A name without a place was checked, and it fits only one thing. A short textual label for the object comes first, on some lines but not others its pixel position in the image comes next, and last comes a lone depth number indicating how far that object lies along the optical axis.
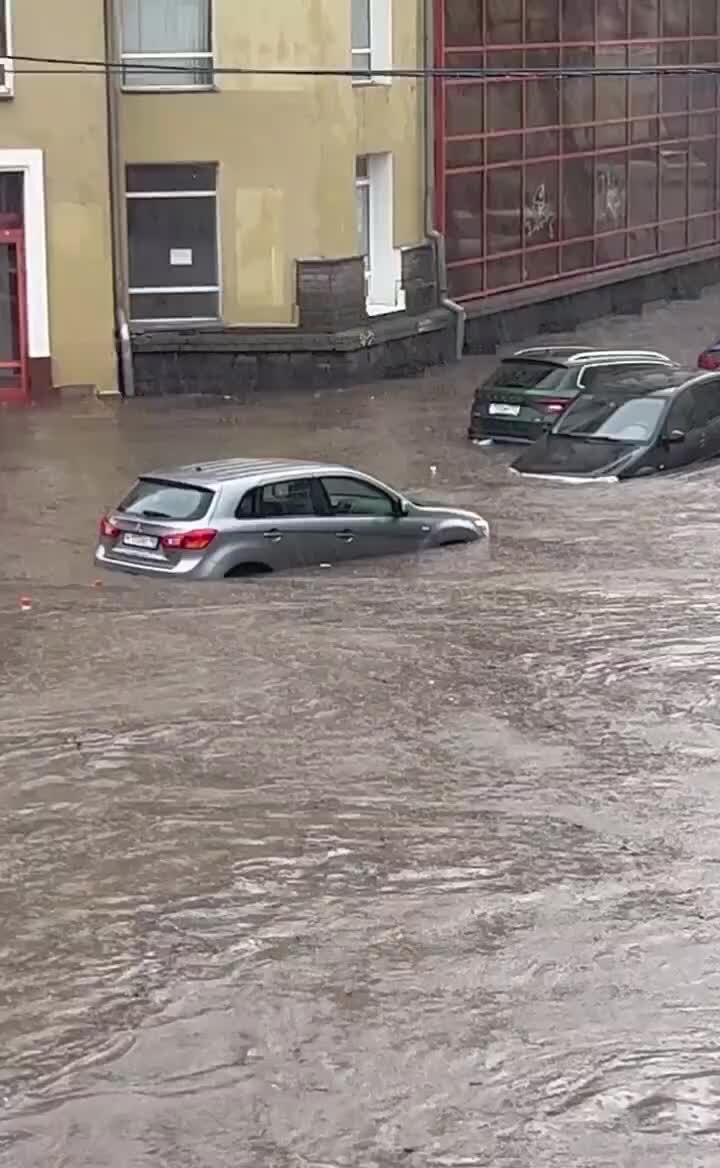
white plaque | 32.50
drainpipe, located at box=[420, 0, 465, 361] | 34.25
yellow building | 31.00
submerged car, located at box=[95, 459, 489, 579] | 17.94
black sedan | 24.67
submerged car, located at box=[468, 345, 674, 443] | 27.00
